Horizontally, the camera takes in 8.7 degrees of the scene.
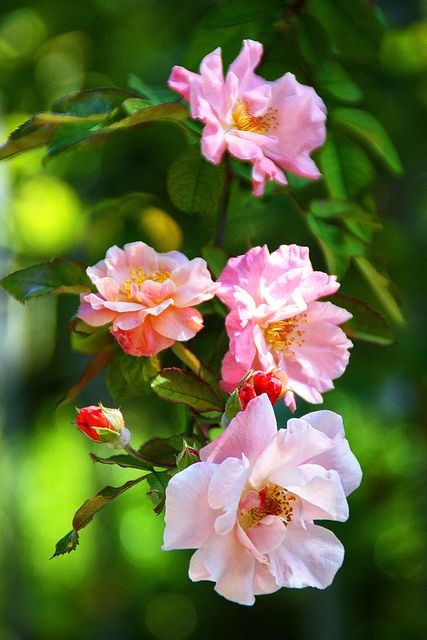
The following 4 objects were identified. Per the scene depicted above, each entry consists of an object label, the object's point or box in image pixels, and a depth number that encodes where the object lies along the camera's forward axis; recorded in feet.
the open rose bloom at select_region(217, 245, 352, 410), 3.74
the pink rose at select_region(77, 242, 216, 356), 3.76
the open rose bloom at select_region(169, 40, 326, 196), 3.82
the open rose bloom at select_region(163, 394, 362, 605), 3.58
